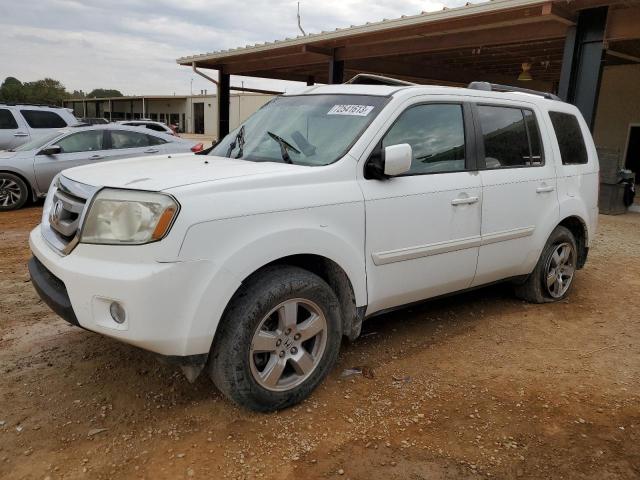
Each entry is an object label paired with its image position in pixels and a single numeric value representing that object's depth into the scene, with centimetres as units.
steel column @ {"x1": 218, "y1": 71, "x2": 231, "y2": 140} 1697
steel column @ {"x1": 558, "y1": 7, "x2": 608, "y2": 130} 824
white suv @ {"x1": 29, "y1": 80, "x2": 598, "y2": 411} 260
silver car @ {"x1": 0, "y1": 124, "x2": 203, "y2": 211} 936
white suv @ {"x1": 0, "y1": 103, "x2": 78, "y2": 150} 1169
